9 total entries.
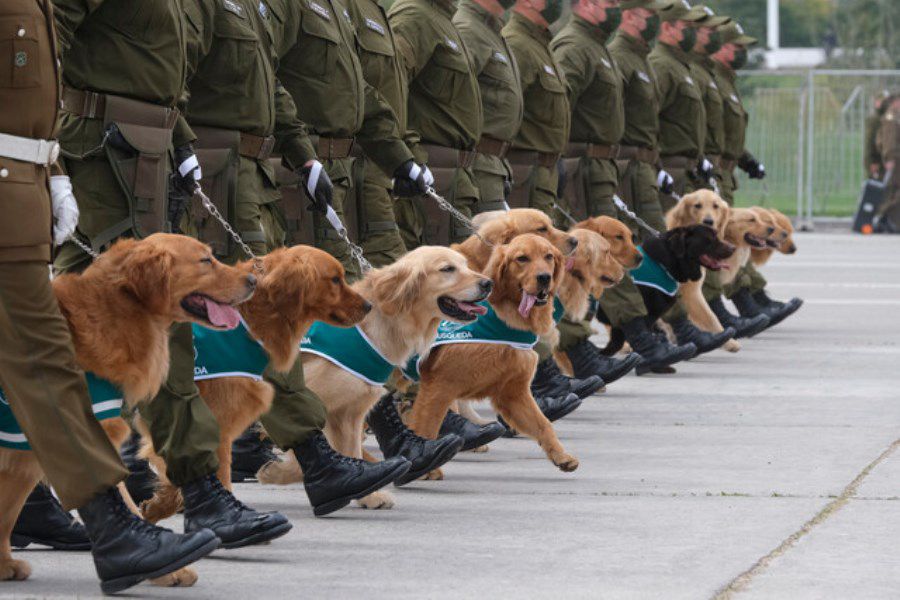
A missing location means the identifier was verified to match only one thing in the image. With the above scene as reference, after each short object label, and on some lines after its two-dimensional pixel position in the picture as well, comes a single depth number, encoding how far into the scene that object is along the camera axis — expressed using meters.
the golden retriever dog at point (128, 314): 10.50
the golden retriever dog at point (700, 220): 25.19
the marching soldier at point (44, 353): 9.96
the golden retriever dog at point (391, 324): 14.05
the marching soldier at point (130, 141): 11.59
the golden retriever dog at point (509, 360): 15.62
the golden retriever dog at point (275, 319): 12.35
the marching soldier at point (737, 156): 29.12
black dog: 23.59
